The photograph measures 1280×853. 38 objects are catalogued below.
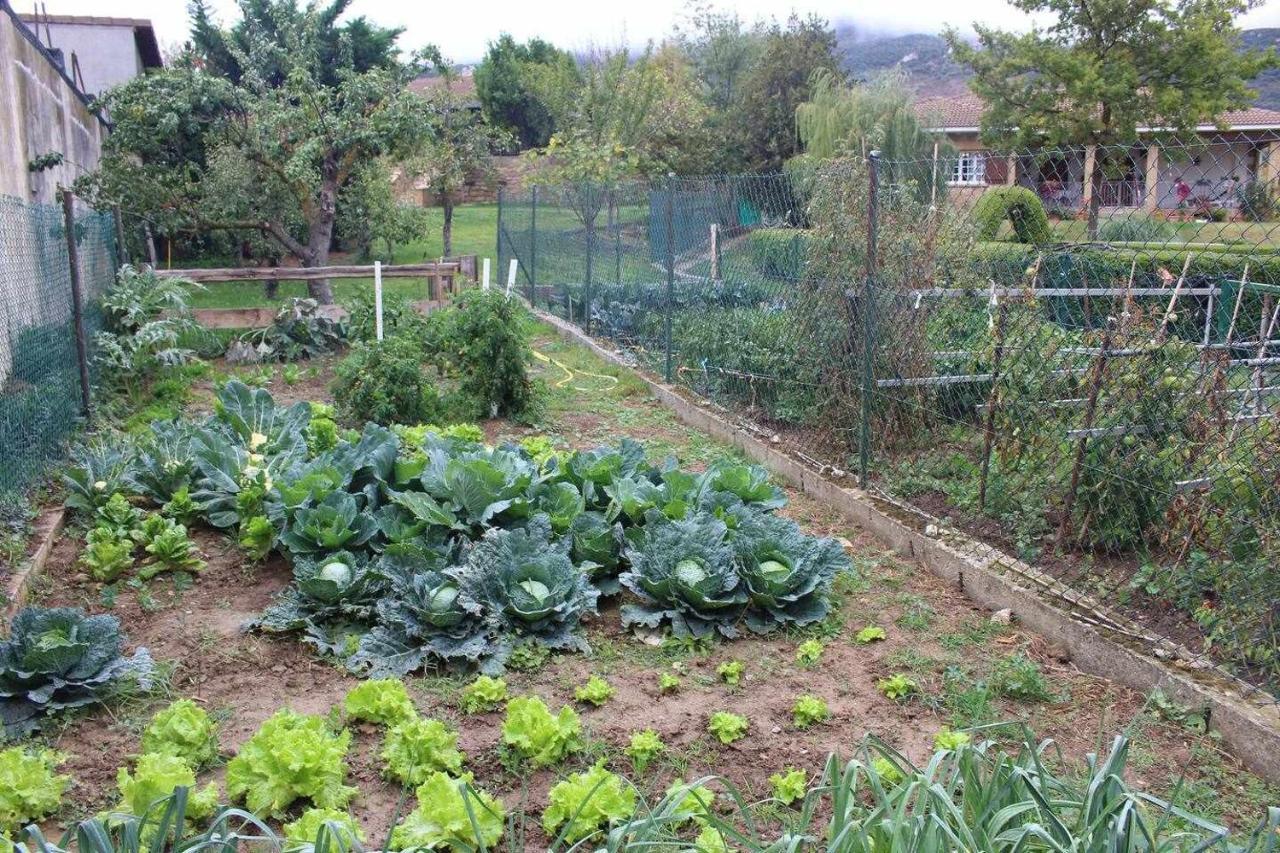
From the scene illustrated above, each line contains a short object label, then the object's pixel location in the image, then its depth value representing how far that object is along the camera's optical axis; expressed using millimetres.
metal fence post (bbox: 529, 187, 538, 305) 15125
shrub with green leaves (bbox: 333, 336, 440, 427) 7762
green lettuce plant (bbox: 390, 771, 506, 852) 2686
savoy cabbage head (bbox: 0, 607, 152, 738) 3434
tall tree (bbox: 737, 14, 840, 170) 30453
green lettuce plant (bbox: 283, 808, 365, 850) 2564
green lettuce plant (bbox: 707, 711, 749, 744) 3412
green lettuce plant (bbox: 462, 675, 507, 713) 3631
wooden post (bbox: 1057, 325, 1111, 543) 4375
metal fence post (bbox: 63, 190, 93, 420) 7102
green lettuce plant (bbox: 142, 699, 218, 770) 3166
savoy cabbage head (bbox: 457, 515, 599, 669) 4113
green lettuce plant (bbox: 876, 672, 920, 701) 3725
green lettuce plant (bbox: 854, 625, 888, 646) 4227
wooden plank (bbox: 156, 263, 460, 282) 11773
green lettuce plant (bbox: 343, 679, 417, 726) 3438
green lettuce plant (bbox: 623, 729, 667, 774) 3229
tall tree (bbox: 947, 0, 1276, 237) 23688
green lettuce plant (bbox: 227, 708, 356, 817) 2930
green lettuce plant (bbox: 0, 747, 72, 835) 2801
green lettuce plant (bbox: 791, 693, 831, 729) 3533
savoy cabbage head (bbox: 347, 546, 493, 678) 3934
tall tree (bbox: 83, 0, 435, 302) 14188
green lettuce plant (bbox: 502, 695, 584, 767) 3213
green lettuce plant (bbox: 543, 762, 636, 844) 2744
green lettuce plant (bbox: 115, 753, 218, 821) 2785
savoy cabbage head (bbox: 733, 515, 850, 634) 4371
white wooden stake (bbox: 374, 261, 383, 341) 9348
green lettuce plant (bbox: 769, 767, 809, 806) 3002
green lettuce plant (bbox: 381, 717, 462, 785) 3121
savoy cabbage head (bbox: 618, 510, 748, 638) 4289
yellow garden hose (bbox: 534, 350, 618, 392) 9961
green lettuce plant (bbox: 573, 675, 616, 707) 3650
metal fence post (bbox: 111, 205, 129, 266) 10070
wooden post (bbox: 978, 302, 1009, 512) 4984
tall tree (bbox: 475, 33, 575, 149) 38219
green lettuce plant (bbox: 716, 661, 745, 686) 3879
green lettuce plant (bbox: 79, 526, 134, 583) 4695
